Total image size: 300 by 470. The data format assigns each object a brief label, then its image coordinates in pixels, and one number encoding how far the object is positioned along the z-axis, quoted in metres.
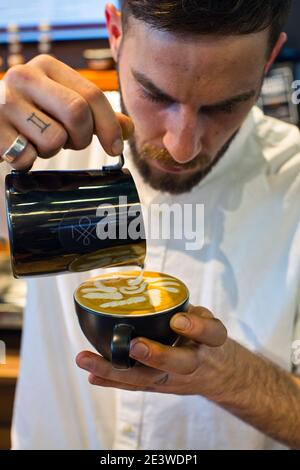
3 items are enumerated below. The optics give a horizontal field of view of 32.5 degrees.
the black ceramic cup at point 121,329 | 0.72
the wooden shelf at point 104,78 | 1.85
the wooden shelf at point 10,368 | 1.82
